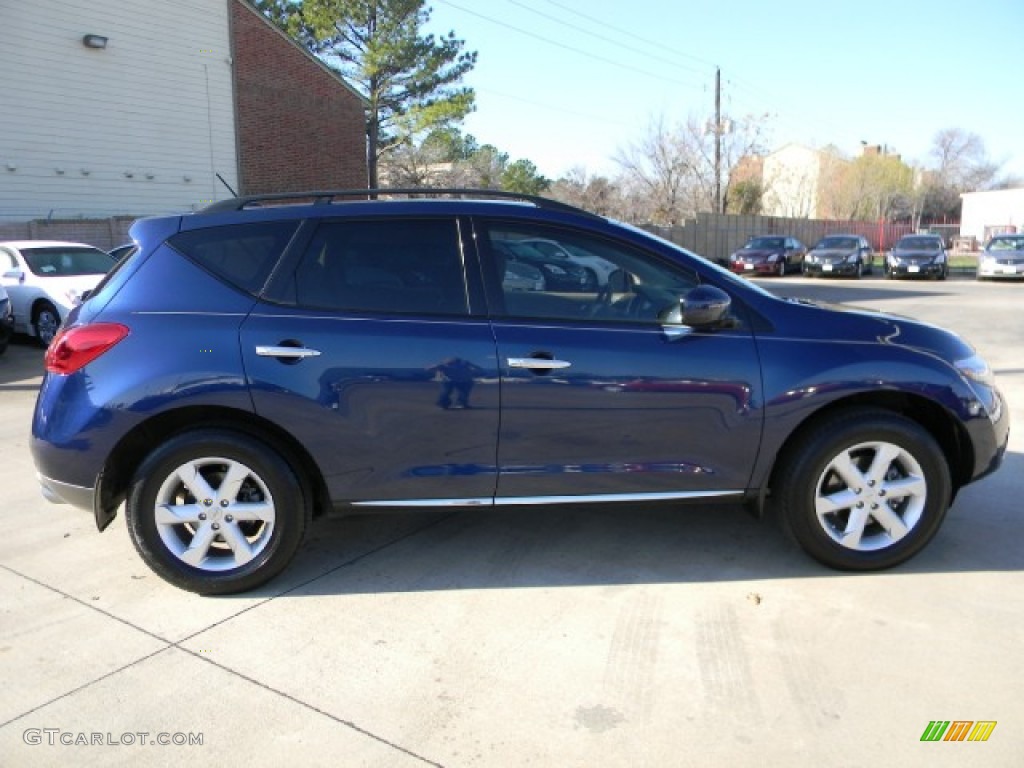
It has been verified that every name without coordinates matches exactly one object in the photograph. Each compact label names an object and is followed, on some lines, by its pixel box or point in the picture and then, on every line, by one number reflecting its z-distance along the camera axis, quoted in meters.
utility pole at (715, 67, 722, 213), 35.38
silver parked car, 22.44
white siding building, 16.66
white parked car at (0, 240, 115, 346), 11.08
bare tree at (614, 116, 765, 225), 41.72
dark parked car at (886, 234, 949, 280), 23.78
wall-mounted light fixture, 17.52
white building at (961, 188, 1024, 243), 49.94
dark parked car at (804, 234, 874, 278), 25.53
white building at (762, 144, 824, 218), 55.72
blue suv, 3.46
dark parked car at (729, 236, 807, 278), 26.55
